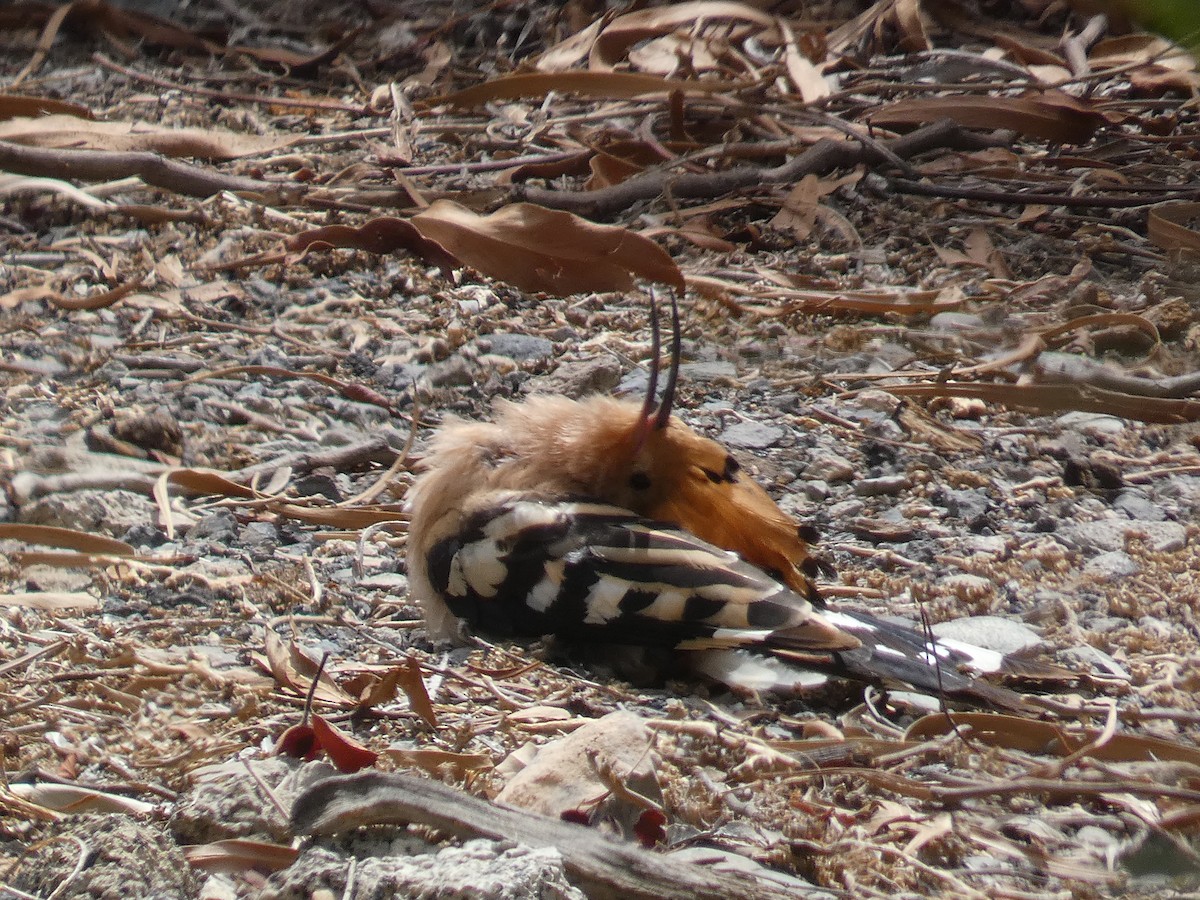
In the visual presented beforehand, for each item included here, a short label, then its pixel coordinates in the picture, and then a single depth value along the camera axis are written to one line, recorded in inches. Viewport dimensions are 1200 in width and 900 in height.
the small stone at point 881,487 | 271.0
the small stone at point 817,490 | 270.7
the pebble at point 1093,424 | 288.0
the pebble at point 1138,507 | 254.5
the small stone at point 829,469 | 276.7
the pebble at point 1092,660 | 203.8
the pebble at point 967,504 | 259.7
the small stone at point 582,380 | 305.0
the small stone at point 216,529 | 257.0
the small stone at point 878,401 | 301.3
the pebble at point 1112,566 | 233.9
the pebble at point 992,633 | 212.1
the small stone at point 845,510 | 264.2
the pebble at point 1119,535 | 243.1
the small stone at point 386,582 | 244.7
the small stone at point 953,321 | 322.0
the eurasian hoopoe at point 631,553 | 209.2
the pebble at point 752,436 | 287.1
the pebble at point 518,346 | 333.1
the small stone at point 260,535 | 256.1
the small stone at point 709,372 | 318.3
